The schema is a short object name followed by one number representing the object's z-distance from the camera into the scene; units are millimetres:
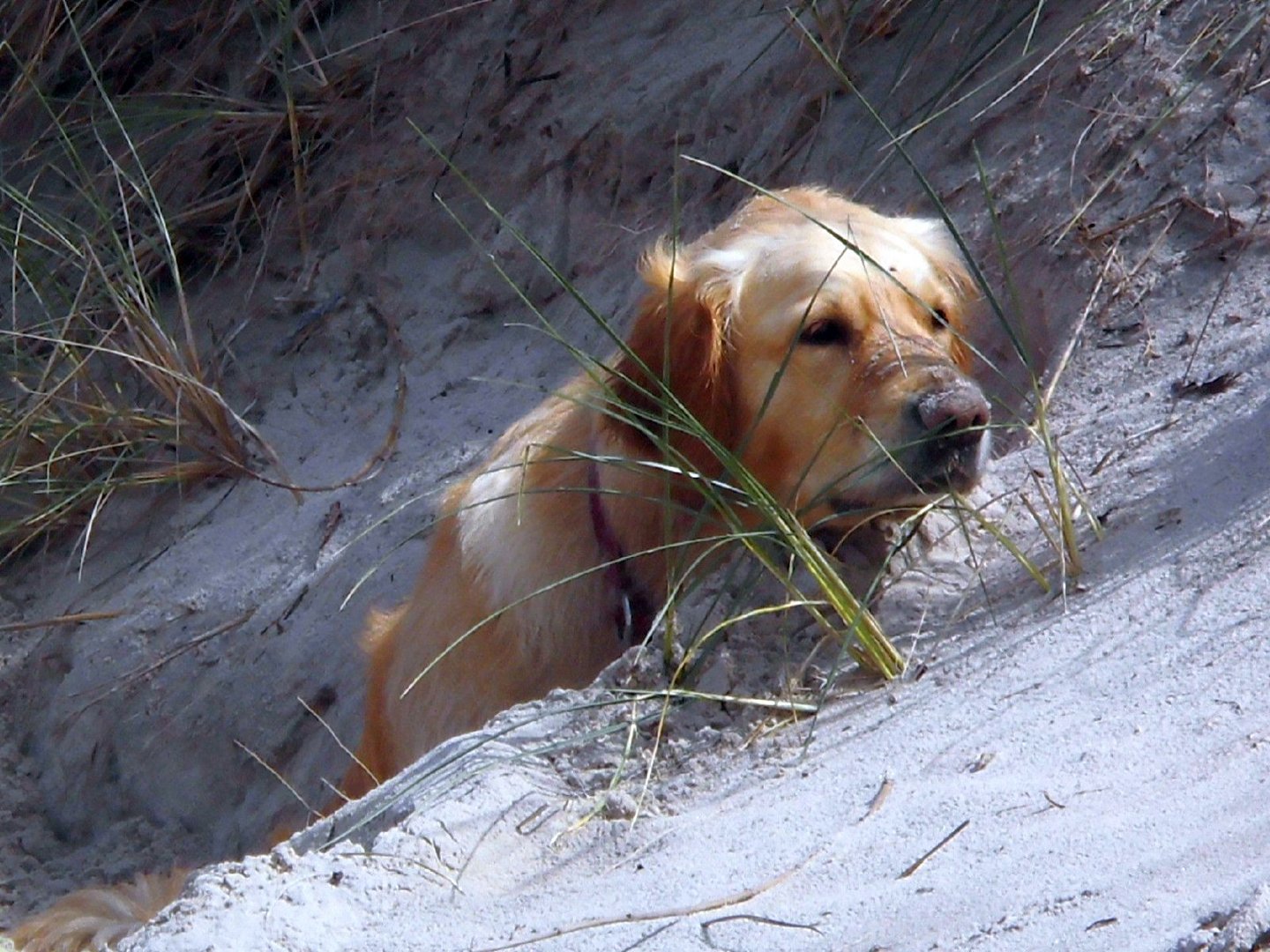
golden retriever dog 6270
